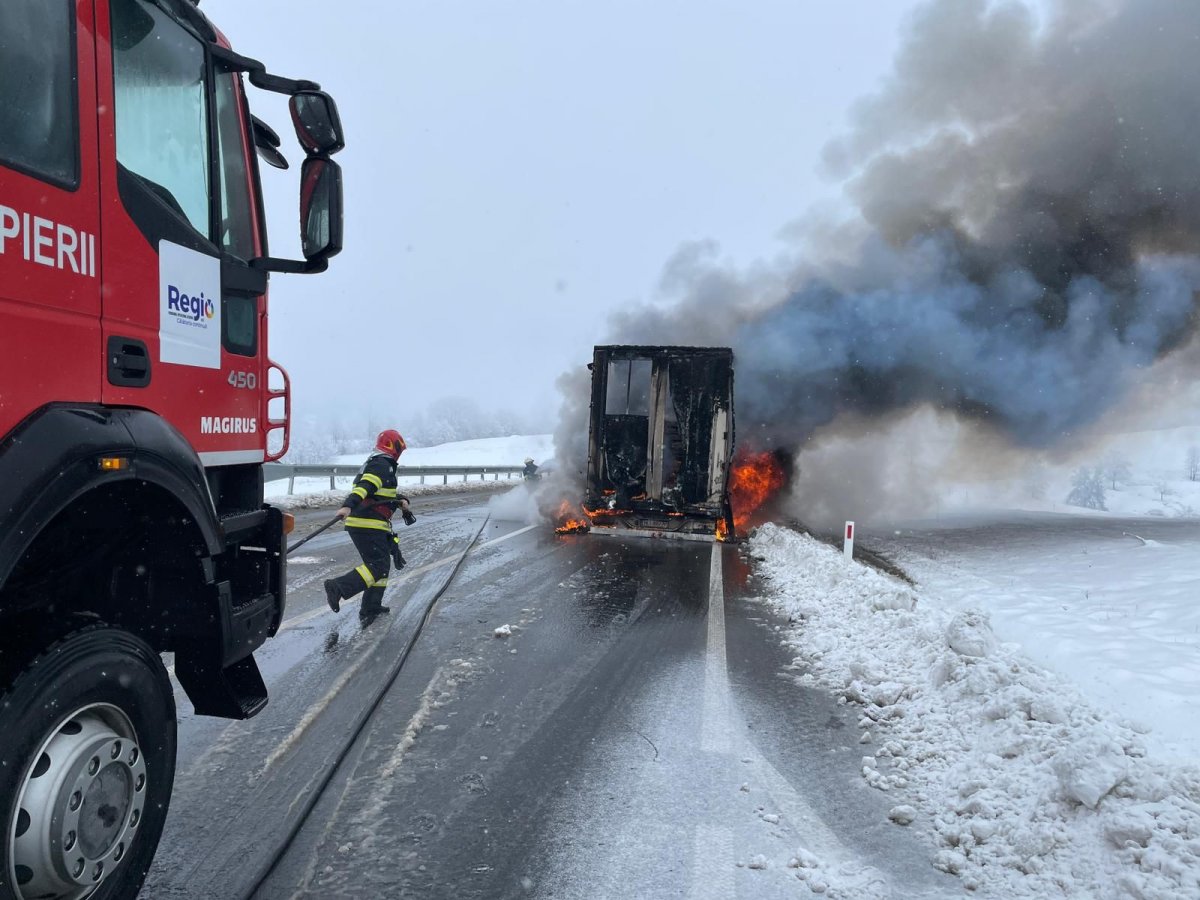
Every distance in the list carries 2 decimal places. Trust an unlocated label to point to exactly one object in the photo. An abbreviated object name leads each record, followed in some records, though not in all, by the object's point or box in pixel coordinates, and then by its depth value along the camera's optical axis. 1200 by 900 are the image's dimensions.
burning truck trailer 12.40
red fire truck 1.88
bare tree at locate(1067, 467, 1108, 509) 54.16
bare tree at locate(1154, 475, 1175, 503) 57.66
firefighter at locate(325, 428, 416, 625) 6.20
